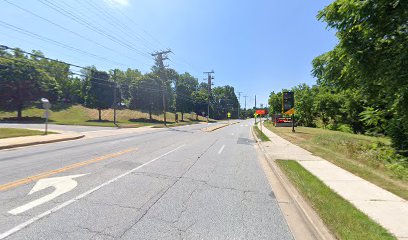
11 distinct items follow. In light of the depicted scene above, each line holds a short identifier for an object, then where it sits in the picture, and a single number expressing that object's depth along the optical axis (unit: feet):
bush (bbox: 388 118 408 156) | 41.63
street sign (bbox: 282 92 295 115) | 103.33
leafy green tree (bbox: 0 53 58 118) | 162.09
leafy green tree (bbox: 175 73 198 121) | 263.29
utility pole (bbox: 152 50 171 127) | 168.92
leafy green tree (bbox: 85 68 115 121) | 189.78
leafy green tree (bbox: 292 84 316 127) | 160.32
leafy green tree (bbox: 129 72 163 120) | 215.31
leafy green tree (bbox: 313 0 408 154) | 28.19
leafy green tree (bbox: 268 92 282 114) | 217.36
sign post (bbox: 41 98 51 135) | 76.48
